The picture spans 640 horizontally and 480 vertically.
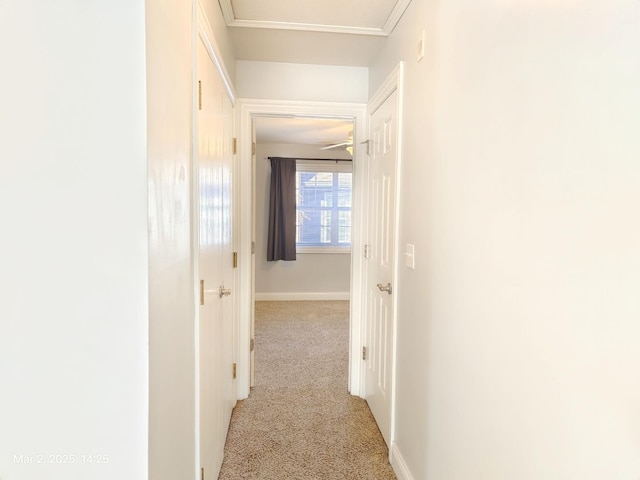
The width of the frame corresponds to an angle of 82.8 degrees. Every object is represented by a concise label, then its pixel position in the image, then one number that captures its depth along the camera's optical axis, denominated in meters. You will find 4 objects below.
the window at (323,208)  5.49
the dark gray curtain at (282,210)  5.29
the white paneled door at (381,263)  2.04
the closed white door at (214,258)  1.47
